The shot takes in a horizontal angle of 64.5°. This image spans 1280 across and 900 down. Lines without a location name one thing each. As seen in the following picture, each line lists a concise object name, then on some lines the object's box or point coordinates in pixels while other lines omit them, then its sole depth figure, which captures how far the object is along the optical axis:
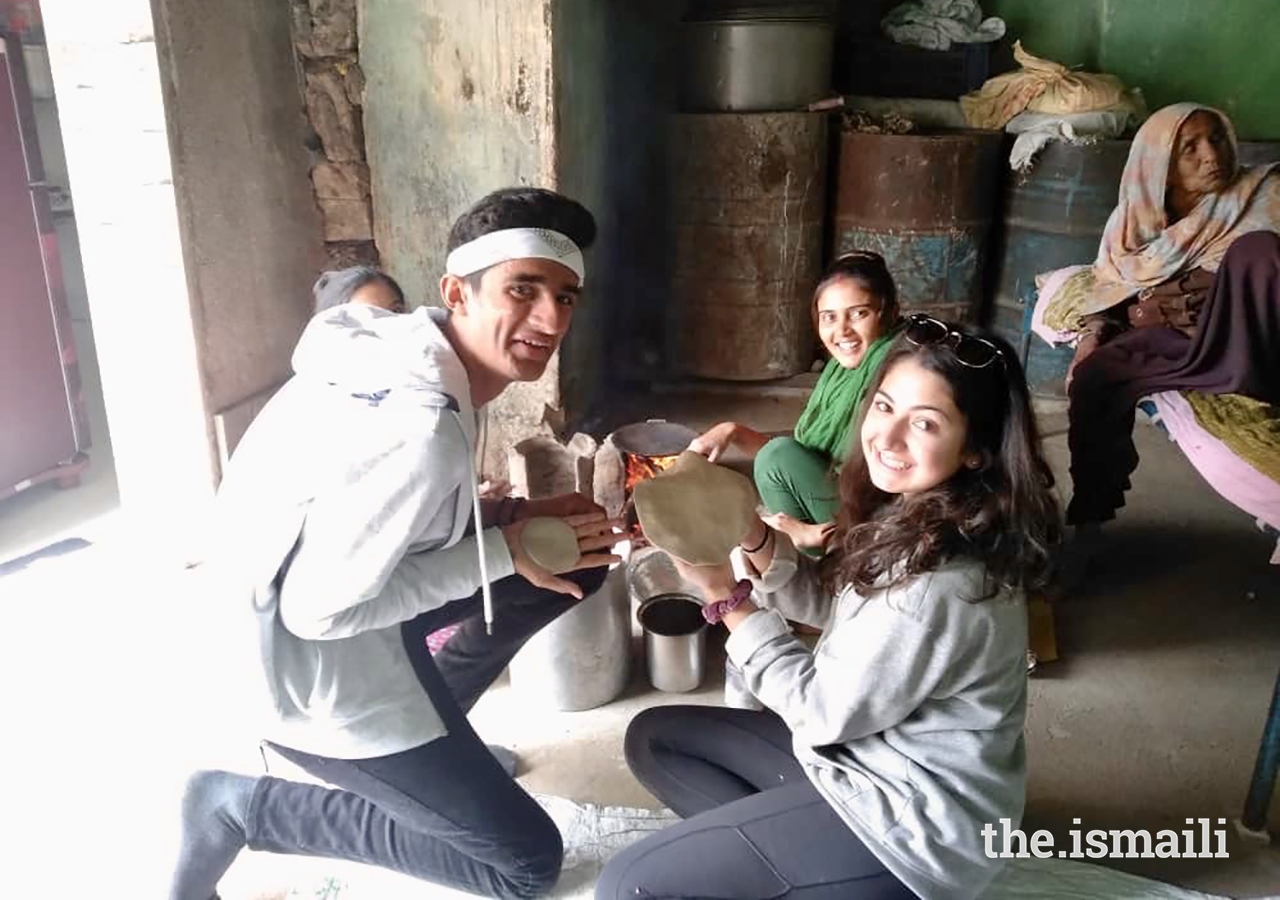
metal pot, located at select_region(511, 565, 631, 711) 2.32
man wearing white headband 1.48
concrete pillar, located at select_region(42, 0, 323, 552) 2.71
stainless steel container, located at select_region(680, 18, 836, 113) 4.32
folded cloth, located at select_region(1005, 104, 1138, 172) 4.31
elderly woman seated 2.67
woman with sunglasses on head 1.37
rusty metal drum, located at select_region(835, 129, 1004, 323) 4.37
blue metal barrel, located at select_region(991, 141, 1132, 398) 4.32
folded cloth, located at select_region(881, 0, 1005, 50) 4.77
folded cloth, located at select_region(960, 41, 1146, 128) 4.34
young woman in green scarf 2.19
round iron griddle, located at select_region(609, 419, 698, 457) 3.00
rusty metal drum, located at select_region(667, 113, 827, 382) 4.31
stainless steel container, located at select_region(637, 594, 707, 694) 2.42
